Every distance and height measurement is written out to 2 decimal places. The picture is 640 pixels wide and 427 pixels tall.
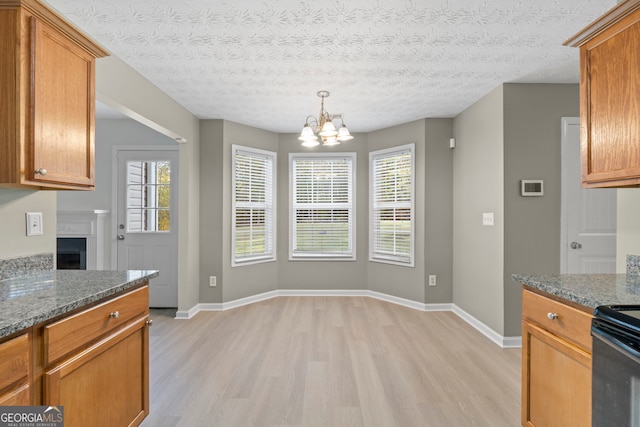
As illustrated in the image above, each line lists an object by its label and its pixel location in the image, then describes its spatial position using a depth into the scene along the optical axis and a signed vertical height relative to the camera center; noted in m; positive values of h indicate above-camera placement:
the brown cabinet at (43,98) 1.46 +0.53
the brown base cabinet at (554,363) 1.41 -0.67
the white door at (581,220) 3.32 -0.05
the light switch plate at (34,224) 1.94 -0.07
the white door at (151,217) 4.57 -0.06
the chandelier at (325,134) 3.09 +0.73
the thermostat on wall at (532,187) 3.34 +0.26
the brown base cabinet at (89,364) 1.15 -0.60
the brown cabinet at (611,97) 1.55 +0.56
